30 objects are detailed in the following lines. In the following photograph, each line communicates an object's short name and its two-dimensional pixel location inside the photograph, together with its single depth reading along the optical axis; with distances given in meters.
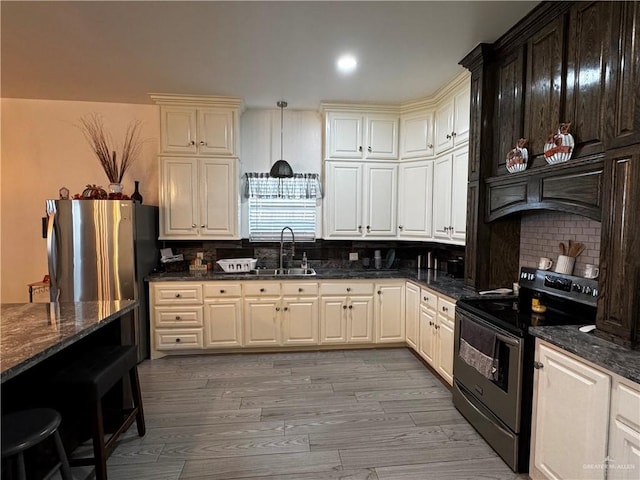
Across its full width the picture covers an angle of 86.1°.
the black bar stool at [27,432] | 1.28
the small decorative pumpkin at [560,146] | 1.98
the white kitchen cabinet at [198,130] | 3.70
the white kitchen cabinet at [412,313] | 3.50
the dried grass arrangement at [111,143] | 3.75
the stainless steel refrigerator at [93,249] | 3.19
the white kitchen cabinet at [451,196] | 3.13
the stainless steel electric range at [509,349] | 1.91
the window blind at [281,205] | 4.12
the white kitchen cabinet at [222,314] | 3.60
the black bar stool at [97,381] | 1.70
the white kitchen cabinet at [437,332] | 2.84
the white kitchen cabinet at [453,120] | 3.07
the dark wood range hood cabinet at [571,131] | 1.61
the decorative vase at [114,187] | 3.53
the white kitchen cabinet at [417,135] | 3.72
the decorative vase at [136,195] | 3.77
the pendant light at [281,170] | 3.70
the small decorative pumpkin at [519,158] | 2.35
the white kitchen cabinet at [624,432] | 1.31
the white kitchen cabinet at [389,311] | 3.76
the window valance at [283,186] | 4.11
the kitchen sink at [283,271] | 3.91
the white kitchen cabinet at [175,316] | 3.55
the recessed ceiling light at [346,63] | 2.81
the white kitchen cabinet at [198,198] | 3.74
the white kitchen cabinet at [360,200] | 3.98
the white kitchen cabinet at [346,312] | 3.73
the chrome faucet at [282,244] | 4.11
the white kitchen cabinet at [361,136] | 3.93
